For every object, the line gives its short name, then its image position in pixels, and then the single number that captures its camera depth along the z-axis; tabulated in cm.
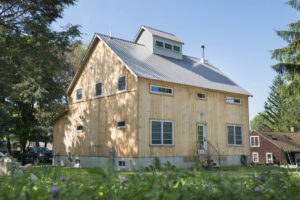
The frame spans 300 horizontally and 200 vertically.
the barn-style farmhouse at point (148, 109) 1608
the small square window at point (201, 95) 1861
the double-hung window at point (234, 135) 2000
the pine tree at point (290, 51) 2145
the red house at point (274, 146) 3722
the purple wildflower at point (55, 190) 247
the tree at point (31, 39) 1570
